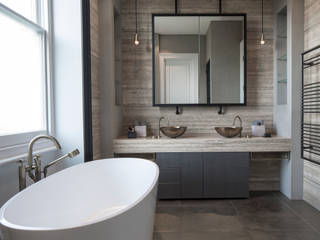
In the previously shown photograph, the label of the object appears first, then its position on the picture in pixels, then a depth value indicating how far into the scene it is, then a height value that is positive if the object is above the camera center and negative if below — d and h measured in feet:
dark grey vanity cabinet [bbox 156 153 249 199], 10.85 -2.71
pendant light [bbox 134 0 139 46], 11.45 +3.18
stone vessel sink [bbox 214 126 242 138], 10.90 -0.86
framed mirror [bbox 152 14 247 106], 11.93 +2.58
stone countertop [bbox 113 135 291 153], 10.69 -1.40
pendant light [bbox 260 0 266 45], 11.47 +3.14
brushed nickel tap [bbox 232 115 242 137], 12.26 -0.40
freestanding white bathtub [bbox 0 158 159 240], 3.56 -1.86
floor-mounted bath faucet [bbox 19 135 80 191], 5.65 -1.26
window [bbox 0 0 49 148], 6.30 +1.18
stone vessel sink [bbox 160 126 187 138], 10.95 -0.84
